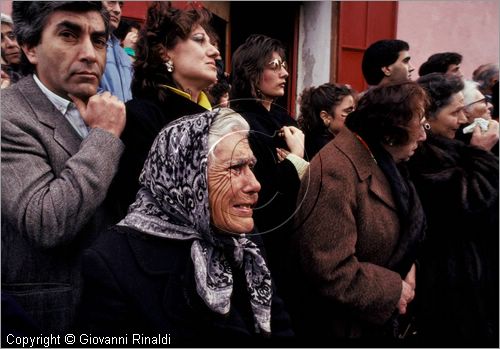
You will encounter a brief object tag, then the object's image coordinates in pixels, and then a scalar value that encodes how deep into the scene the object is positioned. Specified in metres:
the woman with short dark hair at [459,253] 2.61
